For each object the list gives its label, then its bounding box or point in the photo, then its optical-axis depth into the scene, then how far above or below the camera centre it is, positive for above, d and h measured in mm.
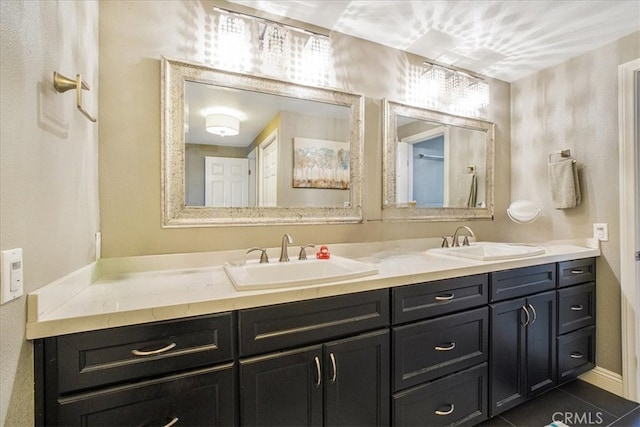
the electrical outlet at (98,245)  1312 -159
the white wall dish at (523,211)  2303 -7
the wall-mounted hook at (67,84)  902 +400
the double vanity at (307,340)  844 -492
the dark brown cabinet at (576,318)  1867 -720
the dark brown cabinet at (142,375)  802 -495
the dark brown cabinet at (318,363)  1019 -582
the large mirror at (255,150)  1485 +346
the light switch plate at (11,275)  658 -151
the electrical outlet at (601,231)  1996 -147
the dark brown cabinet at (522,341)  1573 -748
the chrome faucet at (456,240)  2175 -225
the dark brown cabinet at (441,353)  1293 -681
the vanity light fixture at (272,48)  1584 +941
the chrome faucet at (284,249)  1563 -210
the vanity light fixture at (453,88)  2219 +973
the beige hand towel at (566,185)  2105 +183
